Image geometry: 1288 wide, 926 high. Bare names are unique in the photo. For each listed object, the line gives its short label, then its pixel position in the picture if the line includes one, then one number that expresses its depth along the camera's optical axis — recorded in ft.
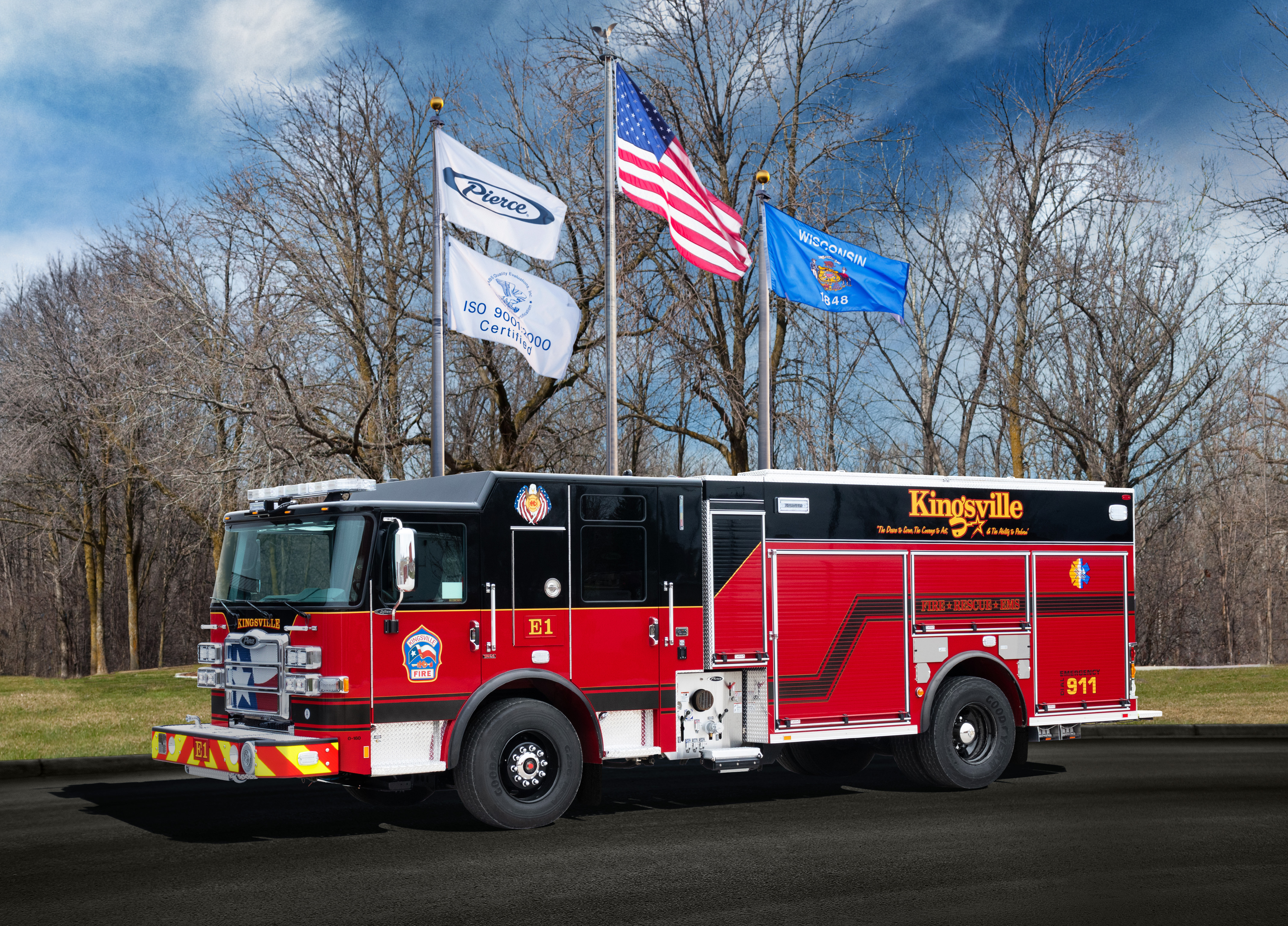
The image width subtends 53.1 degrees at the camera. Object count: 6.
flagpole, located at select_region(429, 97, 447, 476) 50.57
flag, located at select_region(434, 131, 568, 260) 51.65
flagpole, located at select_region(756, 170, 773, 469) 57.31
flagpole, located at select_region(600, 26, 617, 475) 54.85
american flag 56.80
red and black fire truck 32.40
